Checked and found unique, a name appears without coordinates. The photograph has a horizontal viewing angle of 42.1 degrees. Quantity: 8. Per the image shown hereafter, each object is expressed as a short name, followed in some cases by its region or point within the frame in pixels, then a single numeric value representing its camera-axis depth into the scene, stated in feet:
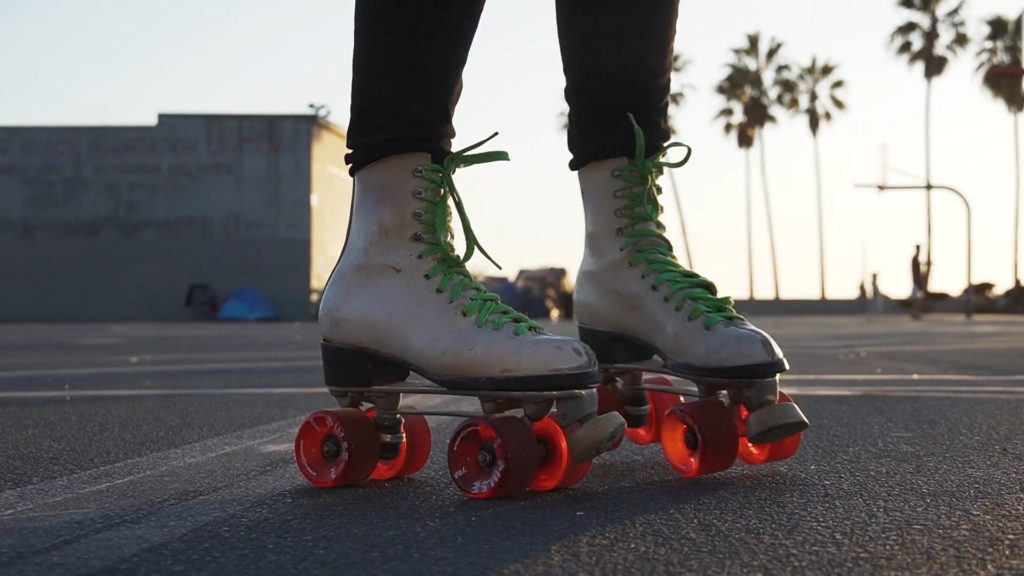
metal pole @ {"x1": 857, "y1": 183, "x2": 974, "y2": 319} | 117.93
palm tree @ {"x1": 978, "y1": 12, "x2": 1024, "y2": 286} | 167.63
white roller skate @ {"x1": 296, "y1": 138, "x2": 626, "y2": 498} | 6.50
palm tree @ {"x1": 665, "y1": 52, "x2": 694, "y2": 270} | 189.06
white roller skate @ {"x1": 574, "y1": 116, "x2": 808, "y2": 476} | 7.07
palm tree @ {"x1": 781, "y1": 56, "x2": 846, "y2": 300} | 187.42
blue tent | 122.07
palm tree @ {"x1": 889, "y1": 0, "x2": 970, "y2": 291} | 164.45
